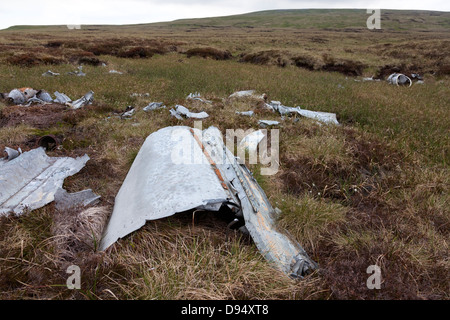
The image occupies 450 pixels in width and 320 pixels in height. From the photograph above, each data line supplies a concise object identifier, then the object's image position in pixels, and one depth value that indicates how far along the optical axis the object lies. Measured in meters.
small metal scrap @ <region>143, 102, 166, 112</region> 7.08
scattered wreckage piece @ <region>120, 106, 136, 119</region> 6.73
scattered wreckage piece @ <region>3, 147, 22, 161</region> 3.98
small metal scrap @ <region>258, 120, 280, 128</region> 6.04
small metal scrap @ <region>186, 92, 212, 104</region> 7.78
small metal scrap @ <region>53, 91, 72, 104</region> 7.77
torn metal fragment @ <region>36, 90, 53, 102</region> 7.84
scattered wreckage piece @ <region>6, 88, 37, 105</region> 7.61
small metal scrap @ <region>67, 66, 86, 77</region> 11.81
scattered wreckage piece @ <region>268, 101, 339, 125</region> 6.50
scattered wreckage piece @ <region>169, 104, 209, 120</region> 6.49
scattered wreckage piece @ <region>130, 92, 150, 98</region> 8.49
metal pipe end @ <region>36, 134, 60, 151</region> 4.81
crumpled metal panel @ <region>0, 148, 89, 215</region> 2.96
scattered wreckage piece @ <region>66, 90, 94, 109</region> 7.31
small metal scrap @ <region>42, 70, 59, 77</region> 11.39
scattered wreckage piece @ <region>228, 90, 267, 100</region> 8.23
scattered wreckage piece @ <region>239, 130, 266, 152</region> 4.92
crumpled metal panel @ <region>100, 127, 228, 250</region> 2.21
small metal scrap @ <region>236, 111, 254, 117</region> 6.76
